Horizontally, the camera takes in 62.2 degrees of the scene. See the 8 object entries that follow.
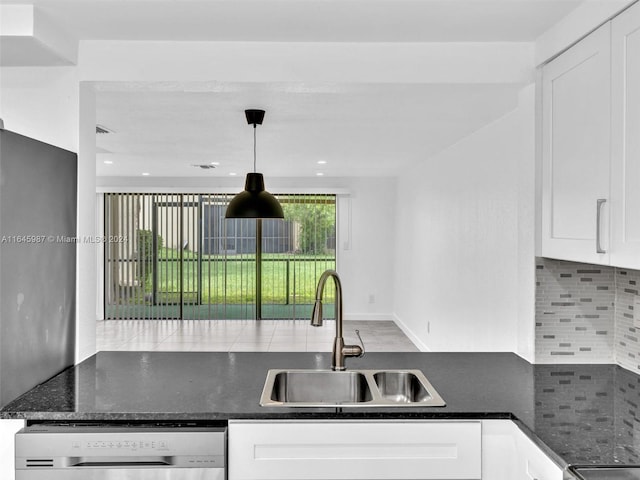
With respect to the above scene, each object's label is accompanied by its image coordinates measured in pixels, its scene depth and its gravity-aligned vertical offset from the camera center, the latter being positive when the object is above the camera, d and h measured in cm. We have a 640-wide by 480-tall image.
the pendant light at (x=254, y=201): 349 +24
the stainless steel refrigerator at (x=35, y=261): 179 -10
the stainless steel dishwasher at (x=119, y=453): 169 -70
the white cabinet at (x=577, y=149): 182 +34
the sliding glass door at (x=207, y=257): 832 -33
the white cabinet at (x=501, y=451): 172 -70
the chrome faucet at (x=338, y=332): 220 -39
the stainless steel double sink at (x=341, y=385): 216 -61
